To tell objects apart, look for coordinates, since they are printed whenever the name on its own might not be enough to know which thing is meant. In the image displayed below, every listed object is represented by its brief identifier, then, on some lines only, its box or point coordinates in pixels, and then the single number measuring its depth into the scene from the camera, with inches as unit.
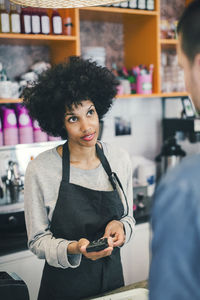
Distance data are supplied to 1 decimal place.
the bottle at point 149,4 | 110.3
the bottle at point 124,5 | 106.1
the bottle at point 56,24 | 99.1
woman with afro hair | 61.8
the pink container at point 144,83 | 112.0
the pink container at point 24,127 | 100.1
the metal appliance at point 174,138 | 123.5
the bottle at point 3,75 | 96.5
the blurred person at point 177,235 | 21.5
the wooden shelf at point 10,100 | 92.7
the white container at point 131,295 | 52.0
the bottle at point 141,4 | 109.2
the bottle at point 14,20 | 94.0
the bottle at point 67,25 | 100.3
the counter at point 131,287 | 54.9
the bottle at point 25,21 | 95.6
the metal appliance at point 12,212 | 87.9
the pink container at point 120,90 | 109.5
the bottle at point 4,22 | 92.7
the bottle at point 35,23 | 96.2
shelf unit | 99.5
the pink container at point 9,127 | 98.1
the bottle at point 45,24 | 97.6
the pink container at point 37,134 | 102.4
